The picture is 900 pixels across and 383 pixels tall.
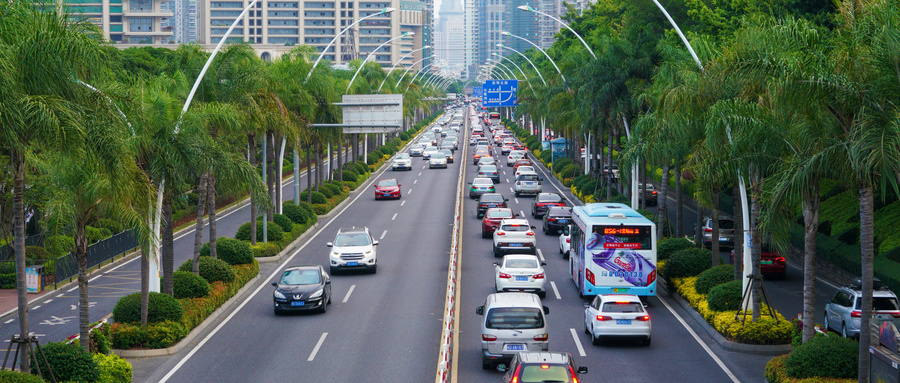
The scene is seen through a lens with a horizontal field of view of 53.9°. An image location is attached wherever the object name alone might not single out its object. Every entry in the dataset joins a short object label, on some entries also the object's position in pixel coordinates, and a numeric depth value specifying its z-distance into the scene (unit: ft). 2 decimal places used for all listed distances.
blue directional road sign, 286.46
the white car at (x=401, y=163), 258.78
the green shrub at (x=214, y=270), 94.12
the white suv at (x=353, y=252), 108.47
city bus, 88.58
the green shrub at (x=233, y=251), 104.37
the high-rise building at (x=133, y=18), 530.27
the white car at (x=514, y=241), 117.91
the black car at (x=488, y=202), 158.84
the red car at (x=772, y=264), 106.63
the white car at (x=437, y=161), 262.88
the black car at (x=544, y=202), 159.12
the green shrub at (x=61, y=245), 110.85
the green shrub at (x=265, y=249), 118.62
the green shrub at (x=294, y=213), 142.82
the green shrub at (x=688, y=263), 95.66
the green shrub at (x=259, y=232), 121.90
